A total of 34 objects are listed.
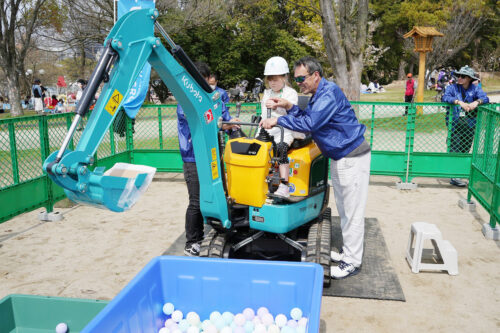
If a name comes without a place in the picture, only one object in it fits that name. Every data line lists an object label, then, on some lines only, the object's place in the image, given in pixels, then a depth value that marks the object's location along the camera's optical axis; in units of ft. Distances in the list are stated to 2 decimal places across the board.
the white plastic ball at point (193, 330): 9.73
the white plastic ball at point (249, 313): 9.91
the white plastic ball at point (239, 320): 9.77
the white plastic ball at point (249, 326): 9.61
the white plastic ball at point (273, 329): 9.44
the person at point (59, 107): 79.64
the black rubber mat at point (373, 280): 13.71
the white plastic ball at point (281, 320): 9.70
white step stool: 15.10
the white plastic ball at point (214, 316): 9.96
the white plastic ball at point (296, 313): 9.66
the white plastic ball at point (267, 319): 9.71
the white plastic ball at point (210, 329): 9.57
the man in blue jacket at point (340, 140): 13.16
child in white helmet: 13.71
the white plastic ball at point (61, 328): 9.75
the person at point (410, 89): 67.02
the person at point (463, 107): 24.70
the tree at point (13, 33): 64.44
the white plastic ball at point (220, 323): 9.81
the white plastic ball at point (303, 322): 9.29
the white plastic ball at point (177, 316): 10.17
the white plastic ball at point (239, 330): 9.34
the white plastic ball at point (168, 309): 10.25
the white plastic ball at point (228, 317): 9.91
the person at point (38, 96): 67.59
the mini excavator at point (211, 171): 8.53
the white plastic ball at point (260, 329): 9.34
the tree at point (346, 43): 39.63
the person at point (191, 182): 15.72
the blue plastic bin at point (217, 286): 9.59
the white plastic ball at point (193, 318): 10.02
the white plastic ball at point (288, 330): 9.21
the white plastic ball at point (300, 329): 9.08
